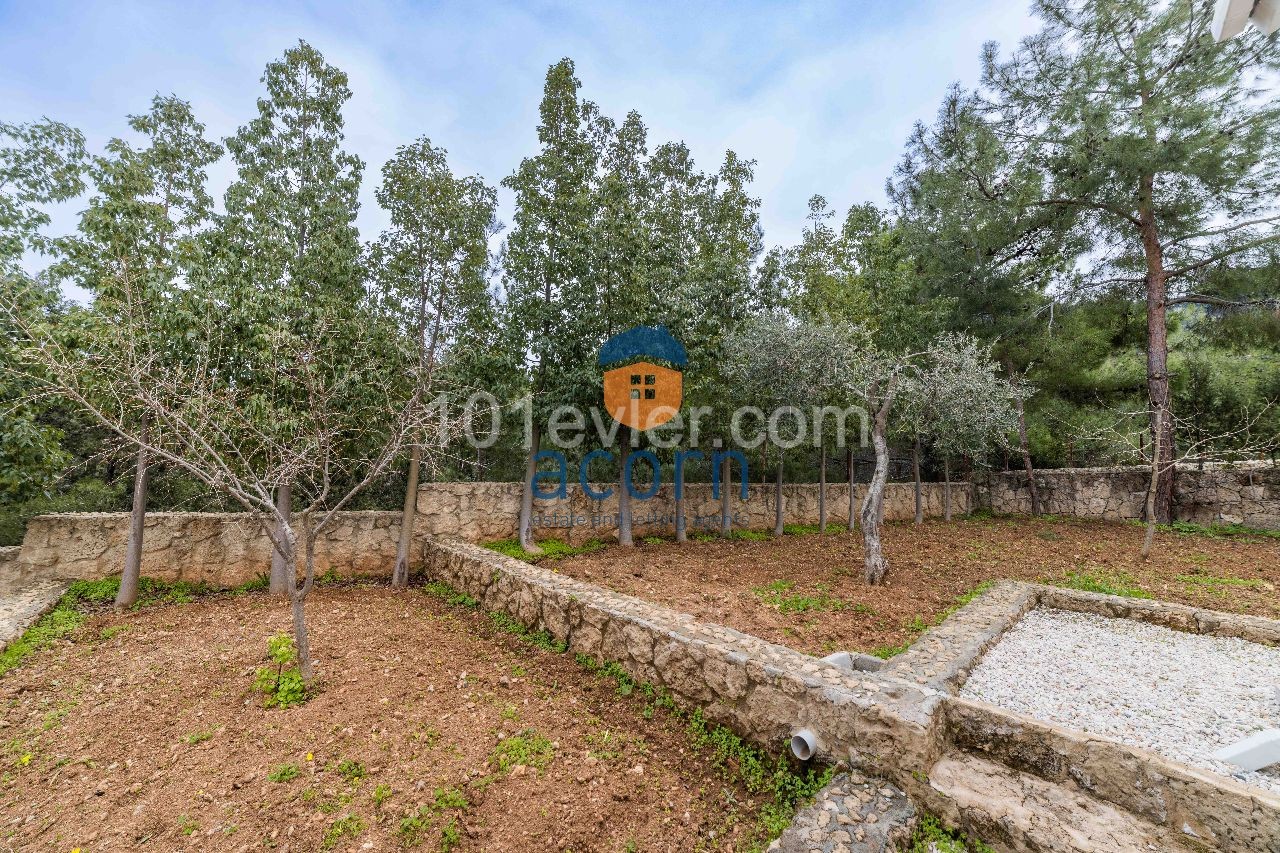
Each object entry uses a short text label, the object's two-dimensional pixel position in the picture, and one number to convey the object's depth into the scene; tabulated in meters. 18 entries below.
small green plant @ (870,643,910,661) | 4.15
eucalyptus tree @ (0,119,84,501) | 4.88
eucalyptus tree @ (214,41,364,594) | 5.48
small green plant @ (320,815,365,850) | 2.32
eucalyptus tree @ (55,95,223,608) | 4.96
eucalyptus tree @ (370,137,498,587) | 6.51
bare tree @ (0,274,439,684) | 3.74
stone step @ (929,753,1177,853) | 2.17
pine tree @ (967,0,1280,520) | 8.60
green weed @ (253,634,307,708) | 3.52
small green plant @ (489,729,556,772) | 2.93
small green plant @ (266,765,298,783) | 2.72
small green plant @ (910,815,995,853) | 2.27
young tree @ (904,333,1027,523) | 7.47
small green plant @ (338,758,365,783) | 2.75
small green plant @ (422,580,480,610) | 5.91
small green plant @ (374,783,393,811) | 2.56
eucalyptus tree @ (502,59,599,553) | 7.22
